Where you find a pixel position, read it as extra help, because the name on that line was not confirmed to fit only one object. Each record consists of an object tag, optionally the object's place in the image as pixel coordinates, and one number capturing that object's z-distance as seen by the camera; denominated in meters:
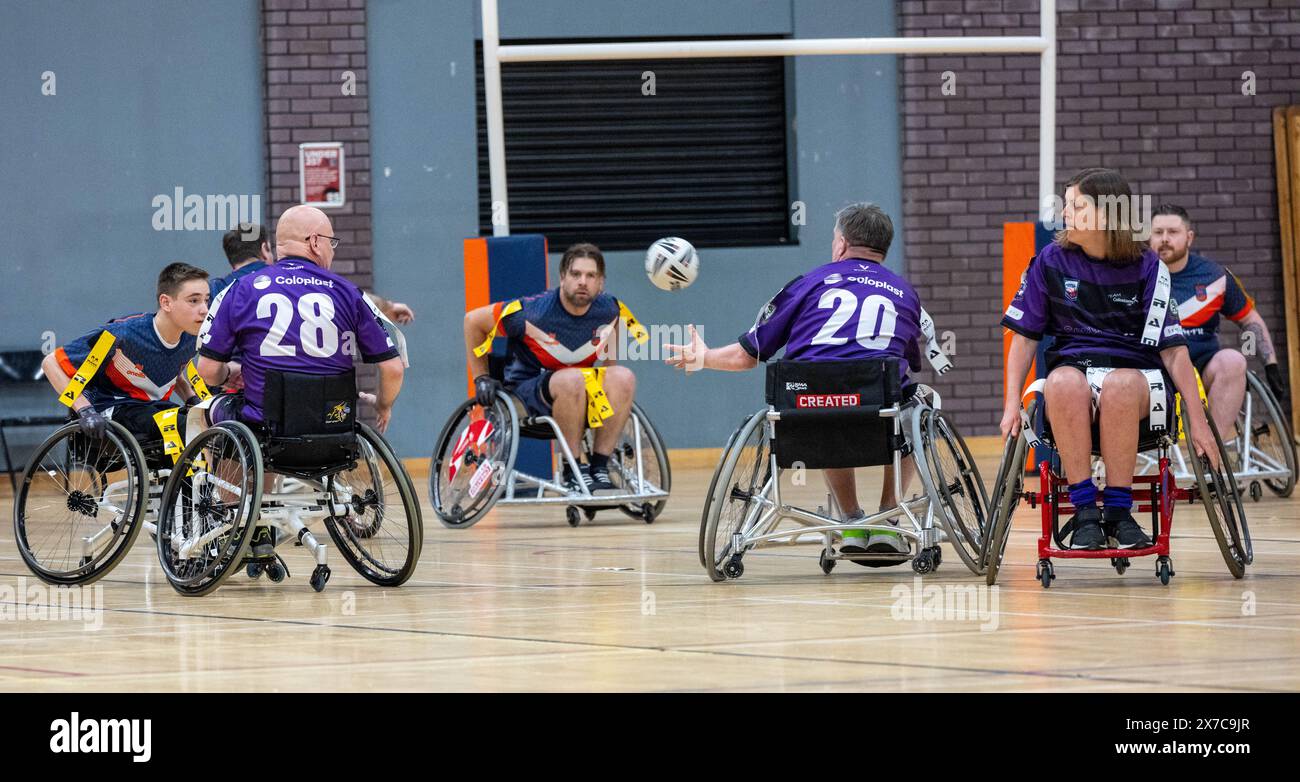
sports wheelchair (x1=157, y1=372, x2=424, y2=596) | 10.71
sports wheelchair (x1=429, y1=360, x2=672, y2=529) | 15.78
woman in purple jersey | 10.35
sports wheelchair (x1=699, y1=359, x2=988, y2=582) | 11.05
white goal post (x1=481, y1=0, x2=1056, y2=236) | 17.80
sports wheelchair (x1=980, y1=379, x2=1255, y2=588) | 10.31
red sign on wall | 22.66
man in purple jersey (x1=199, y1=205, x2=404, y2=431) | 11.05
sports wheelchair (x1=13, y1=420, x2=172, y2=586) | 11.77
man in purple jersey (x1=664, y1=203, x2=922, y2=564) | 11.56
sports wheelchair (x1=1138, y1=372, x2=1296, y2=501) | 16.80
